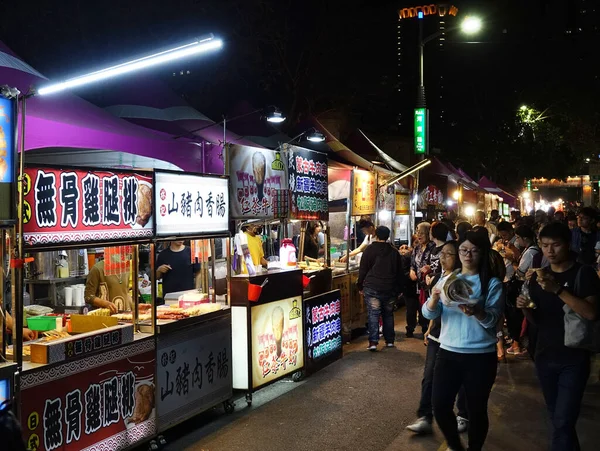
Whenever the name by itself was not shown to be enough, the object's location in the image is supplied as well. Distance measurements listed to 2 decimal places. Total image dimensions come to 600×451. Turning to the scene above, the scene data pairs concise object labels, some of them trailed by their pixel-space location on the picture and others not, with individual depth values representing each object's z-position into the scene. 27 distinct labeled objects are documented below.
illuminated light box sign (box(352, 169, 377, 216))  11.56
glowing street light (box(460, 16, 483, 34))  16.28
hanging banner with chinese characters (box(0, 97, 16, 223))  4.00
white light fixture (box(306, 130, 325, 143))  11.39
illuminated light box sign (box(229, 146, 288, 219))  7.20
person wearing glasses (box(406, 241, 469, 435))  5.66
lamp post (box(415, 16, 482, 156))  16.39
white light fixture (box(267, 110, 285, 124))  9.23
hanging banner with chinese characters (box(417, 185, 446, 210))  18.19
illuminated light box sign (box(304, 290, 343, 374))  8.11
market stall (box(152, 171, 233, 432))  5.68
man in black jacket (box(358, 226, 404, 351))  9.61
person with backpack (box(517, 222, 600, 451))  4.04
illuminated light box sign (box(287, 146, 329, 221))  8.71
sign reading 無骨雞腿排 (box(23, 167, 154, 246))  4.33
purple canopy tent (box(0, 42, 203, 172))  5.61
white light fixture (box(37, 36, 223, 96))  5.16
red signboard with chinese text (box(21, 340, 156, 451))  4.40
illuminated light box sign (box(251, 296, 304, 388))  7.02
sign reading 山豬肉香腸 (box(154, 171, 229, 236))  5.64
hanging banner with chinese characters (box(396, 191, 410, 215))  15.01
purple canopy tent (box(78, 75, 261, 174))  9.04
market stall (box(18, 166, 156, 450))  4.38
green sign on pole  17.33
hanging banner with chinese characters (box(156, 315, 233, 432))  5.70
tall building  26.14
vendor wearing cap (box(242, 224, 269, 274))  8.92
